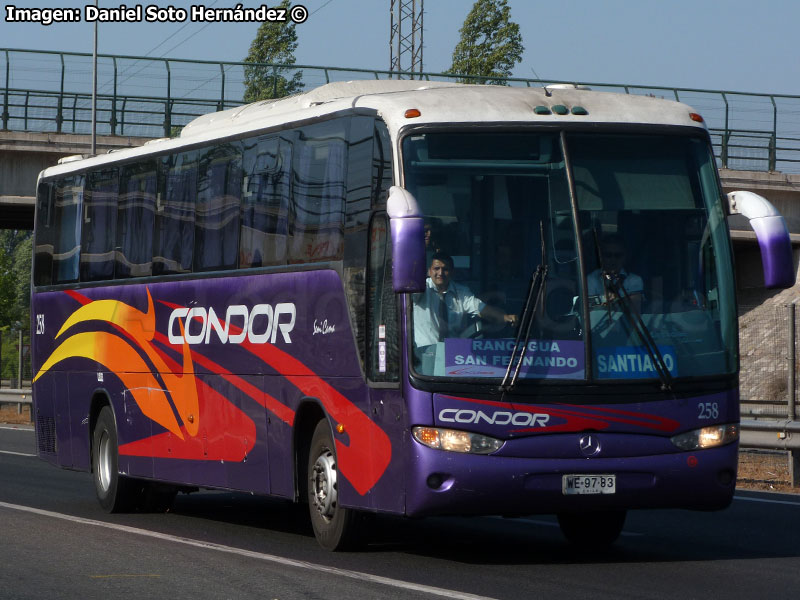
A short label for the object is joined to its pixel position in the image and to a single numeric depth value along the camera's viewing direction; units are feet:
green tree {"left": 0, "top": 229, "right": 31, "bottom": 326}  267.18
